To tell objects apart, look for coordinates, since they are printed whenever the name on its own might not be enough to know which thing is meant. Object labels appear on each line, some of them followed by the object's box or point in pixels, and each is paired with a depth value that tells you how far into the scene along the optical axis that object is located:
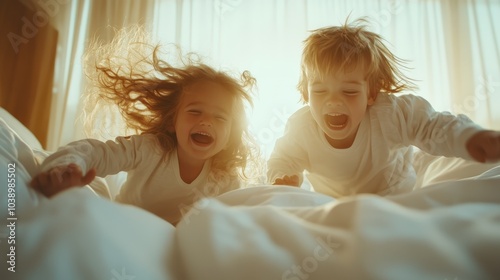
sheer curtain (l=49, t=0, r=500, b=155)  2.01
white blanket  0.31
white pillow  0.86
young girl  0.97
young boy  0.98
